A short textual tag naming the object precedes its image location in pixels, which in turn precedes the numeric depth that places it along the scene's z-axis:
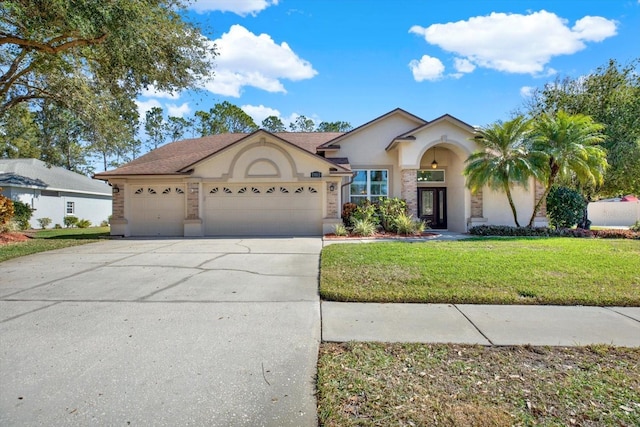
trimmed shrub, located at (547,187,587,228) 15.34
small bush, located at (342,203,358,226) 15.24
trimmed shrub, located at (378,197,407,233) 14.92
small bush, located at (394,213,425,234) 14.13
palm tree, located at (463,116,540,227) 13.62
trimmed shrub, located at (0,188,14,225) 14.28
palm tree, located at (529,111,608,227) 13.52
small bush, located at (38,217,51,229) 23.19
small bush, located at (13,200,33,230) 20.33
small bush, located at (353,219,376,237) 13.92
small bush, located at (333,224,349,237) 13.97
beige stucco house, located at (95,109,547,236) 15.07
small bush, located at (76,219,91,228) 25.55
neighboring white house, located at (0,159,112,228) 21.98
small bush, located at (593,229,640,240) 12.94
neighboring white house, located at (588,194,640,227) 27.03
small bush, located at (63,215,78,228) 24.93
